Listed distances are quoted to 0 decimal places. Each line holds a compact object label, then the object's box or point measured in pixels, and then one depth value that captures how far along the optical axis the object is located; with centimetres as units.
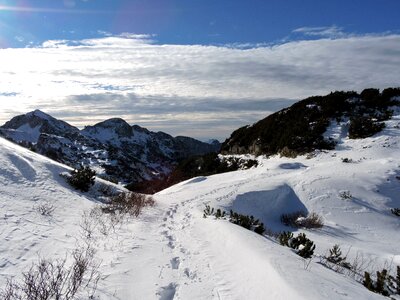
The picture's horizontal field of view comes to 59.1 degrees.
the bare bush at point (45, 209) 987
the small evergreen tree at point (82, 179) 1498
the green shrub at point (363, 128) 2550
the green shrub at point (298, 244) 830
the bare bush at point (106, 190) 1580
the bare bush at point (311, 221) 1355
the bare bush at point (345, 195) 1580
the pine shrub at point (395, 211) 1507
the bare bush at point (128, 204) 1213
